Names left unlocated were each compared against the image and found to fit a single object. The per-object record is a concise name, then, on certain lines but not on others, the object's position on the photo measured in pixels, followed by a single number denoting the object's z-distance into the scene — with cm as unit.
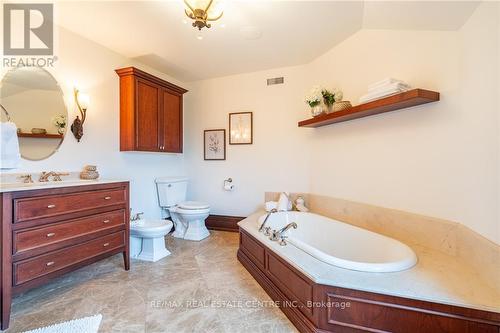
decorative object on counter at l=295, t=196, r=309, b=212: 310
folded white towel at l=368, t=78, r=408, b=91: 188
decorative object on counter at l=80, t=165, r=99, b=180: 238
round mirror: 202
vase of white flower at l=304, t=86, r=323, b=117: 273
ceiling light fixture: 165
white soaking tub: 153
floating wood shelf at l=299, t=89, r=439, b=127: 171
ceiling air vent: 346
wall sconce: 243
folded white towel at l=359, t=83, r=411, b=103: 185
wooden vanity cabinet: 157
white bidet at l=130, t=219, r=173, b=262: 262
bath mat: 154
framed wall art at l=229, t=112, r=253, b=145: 365
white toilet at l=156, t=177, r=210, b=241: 330
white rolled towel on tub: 314
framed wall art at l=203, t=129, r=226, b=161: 381
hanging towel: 180
